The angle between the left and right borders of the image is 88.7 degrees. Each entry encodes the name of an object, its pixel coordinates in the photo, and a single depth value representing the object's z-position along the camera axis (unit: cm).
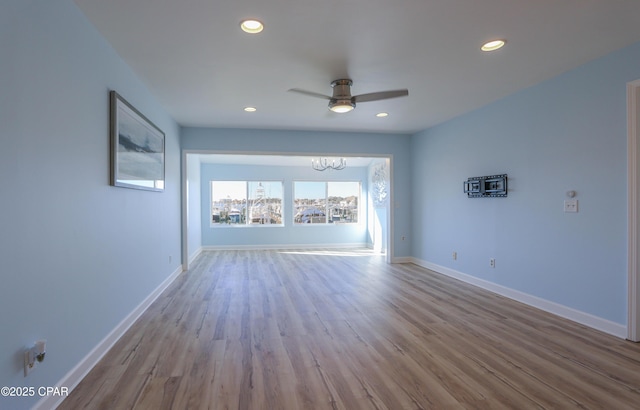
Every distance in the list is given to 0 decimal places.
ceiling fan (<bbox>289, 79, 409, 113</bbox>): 329
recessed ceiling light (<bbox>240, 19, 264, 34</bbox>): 238
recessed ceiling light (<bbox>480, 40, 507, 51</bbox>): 273
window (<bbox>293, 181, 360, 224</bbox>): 912
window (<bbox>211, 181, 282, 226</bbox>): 876
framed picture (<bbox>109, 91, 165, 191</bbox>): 273
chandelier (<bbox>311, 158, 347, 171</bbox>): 855
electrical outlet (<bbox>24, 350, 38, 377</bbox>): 164
